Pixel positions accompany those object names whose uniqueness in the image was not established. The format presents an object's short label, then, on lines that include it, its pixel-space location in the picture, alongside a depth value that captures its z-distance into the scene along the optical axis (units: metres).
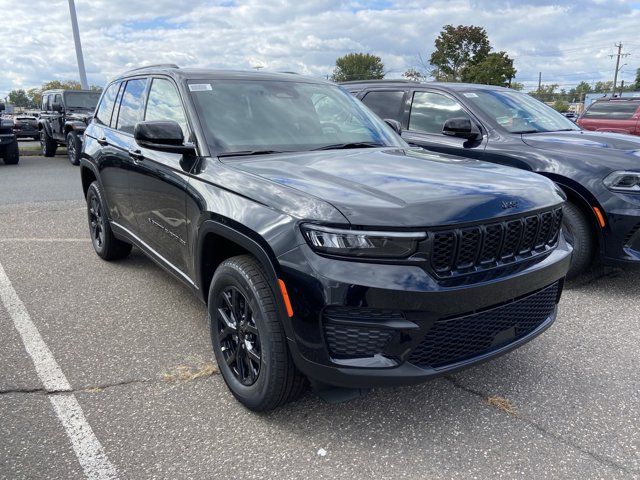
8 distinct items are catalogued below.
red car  14.22
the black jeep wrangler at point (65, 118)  13.44
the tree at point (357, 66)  86.06
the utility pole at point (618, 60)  75.00
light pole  19.95
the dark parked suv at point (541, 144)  4.19
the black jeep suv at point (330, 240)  2.18
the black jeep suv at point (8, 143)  13.62
